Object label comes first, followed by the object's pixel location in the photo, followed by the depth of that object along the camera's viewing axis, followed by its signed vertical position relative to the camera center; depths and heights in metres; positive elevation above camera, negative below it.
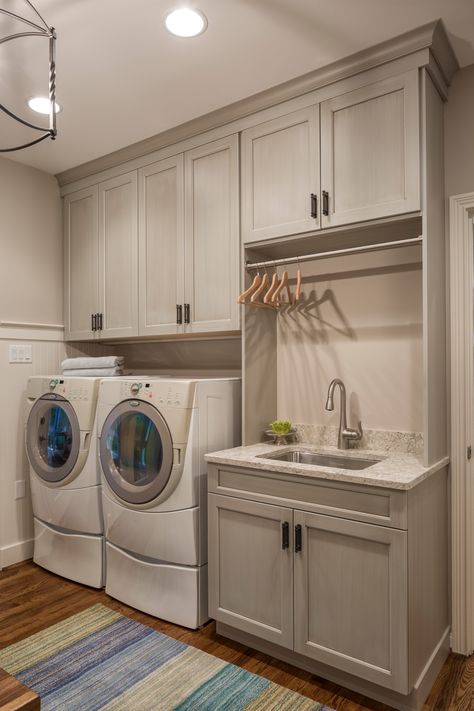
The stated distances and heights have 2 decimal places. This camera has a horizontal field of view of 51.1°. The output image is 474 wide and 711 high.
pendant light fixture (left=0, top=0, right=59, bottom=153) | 1.47 +0.84
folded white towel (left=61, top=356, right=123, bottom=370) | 3.08 +0.01
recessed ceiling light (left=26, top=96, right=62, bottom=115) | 2.58 +1.38
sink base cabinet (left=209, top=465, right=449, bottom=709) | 1.84 -0.91
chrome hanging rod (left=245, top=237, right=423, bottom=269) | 2.15 +0.52
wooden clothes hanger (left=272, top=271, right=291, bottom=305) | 2.56 +0.39
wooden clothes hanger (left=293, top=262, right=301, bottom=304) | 2.57 +0.39
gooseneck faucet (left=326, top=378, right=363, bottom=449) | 2.54 -0.35
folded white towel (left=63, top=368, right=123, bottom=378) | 3.08 -0.05
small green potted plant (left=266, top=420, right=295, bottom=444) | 2.67 -0.38
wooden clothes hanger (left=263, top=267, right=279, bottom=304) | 2.55 +0.38
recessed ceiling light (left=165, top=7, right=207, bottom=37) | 1.92 +1.35
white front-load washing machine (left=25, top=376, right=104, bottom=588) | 2.92 -0.68
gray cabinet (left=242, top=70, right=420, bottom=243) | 2.11 +0.93
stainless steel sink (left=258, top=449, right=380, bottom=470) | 2.39 -0.49
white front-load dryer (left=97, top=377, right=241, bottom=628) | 2.44 -0.62
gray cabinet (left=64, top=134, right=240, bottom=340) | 2.73 +0.71
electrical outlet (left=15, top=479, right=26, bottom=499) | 3.32 -0.84
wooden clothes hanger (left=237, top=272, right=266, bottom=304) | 2.53 +0.37
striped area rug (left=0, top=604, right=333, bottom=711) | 1.94 -1.33
